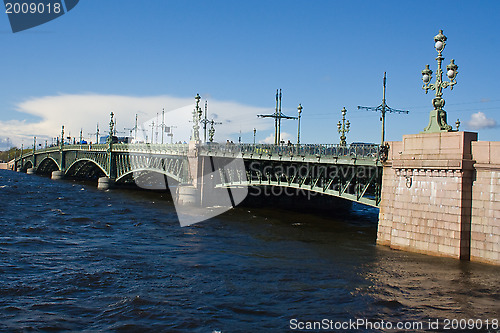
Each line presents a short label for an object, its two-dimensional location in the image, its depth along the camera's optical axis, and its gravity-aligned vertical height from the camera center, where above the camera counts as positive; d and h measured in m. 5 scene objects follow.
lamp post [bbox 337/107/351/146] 38.77 +3.68
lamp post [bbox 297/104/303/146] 39.88 +5.12
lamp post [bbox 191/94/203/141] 46.97 +4.64
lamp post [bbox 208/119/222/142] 65.26 +4.63
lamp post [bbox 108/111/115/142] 67.22 +5.84
